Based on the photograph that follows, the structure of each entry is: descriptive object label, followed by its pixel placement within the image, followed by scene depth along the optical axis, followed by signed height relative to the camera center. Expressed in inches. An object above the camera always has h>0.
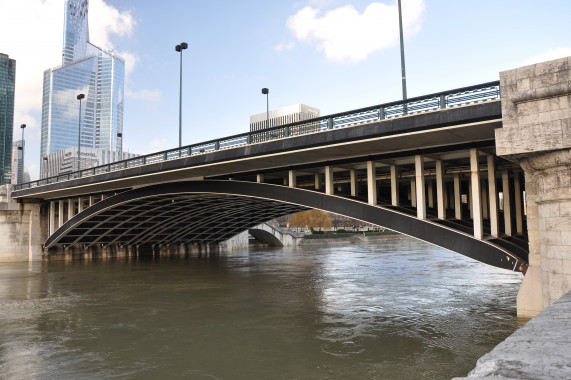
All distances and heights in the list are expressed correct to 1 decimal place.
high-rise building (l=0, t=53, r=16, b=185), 6437.0 +1967.2
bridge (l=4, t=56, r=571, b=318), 606.5 +128.9
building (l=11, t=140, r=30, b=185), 5836.6 +1085.8
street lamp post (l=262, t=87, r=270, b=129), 1591.0 +497.3
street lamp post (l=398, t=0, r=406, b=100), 817.5 +303.5
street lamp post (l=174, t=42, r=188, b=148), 1445.6 +596.6
